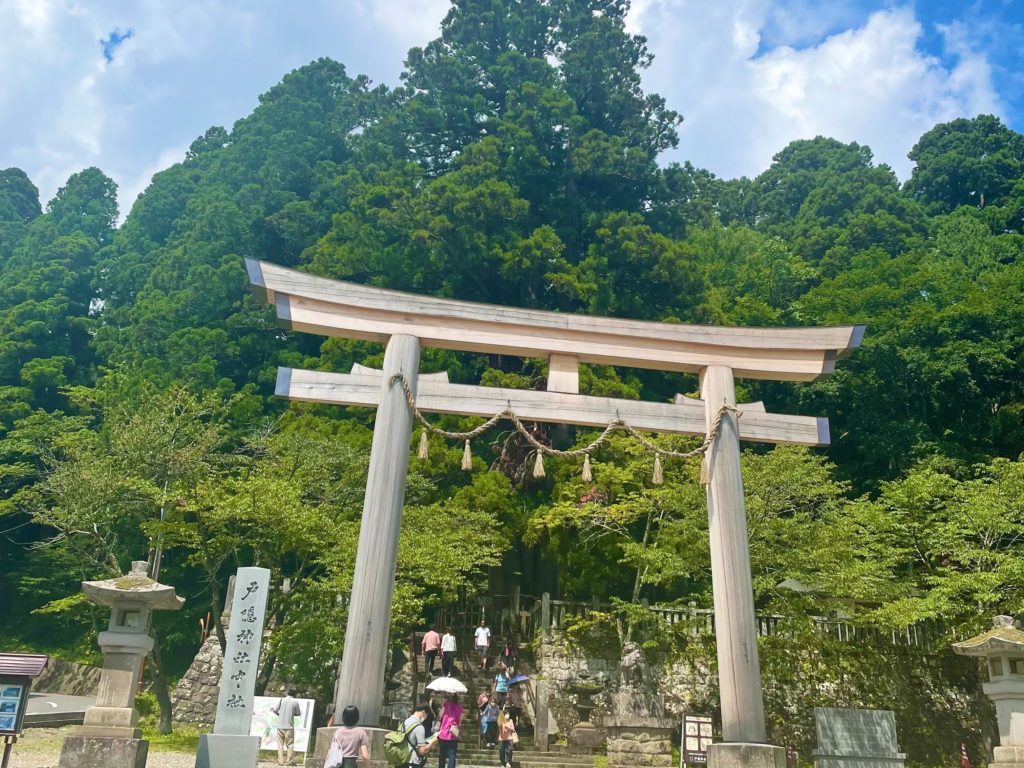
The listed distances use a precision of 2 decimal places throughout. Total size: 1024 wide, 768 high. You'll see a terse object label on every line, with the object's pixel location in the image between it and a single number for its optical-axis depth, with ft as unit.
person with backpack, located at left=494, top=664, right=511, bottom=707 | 48.86
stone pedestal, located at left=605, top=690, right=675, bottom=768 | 45.96
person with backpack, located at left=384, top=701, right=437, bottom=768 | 26.27
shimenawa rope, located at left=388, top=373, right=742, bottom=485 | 31.53
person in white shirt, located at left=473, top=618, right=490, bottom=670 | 54.65
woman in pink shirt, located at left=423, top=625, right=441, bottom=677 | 52.44
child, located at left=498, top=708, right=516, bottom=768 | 41.47
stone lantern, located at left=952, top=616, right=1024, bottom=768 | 31.30
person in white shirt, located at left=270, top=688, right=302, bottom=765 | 42.09
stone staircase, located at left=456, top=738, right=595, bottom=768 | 43.52
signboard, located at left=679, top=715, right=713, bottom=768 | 38.73
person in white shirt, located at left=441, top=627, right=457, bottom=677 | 52.11
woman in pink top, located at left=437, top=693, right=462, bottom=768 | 32.58
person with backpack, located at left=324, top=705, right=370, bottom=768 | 23.24
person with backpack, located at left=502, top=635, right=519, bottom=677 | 56.34
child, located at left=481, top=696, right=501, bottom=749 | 44.37
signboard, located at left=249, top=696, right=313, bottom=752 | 42.98
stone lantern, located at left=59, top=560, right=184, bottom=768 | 29.19
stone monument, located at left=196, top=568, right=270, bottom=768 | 27.73
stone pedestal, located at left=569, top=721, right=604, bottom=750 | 49.24
